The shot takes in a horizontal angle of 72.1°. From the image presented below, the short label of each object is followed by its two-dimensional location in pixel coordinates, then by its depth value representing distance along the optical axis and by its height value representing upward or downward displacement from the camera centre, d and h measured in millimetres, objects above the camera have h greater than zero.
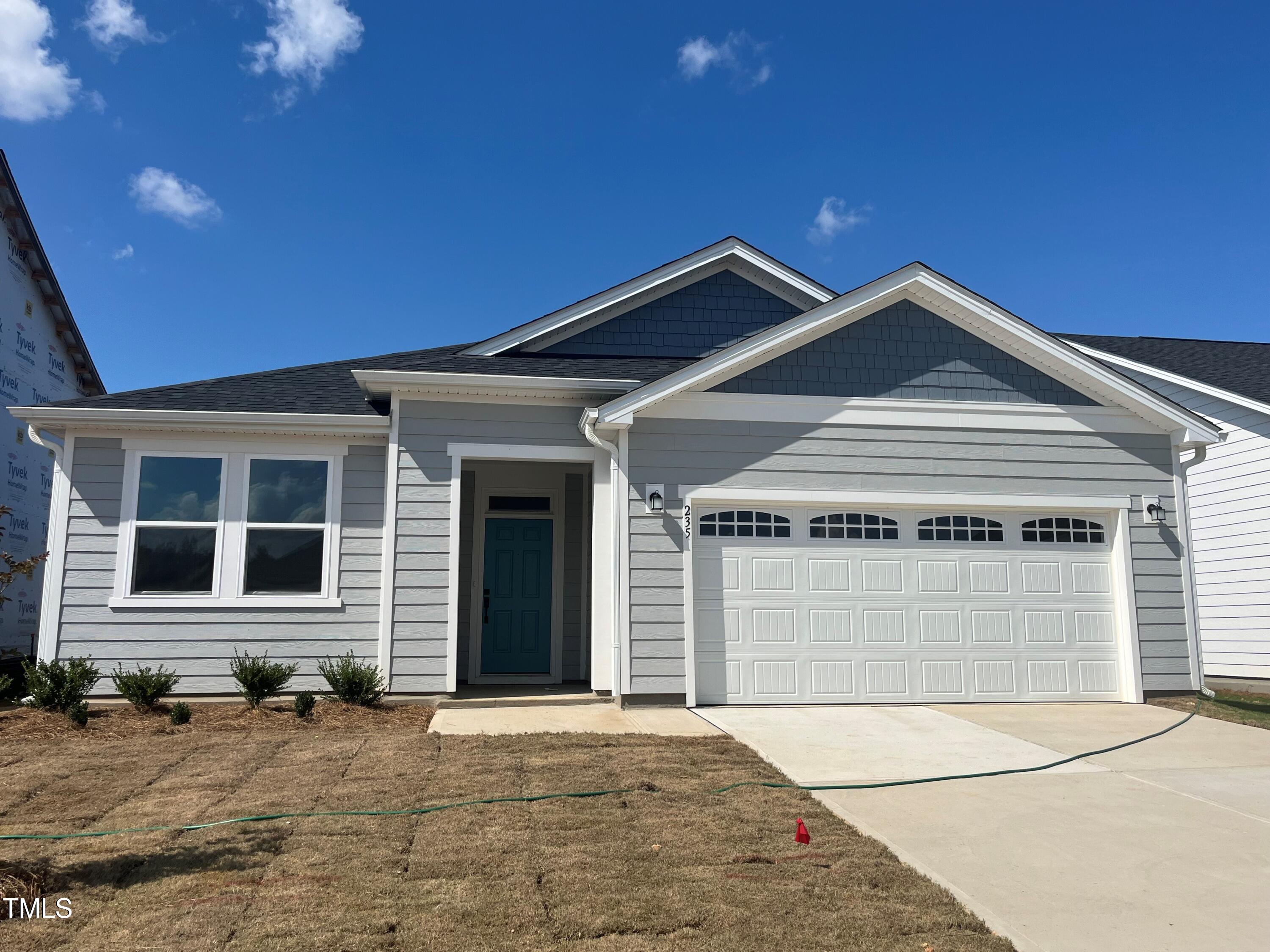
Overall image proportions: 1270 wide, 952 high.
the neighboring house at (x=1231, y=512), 12242 +1259
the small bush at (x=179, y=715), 7742 -1003
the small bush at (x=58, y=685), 8203 -786
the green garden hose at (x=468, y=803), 4547 -1190
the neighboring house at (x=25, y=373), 13680 +3826
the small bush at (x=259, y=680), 8453 -762
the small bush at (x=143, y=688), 8352 -823
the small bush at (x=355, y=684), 8672 -821
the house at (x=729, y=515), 9219 +931
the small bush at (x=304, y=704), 8008 -942
